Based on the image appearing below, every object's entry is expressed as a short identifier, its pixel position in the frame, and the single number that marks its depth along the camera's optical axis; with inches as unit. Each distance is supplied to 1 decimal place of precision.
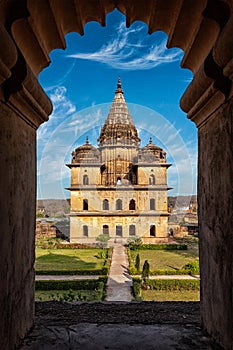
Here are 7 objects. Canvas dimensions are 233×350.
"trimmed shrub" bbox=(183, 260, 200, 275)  682.2
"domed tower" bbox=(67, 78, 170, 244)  1221.1
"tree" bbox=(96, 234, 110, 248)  1137.4
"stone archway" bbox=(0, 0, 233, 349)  67.9
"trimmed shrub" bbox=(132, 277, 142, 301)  517.8
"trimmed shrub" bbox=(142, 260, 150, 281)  590.2
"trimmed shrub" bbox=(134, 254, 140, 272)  707.8
